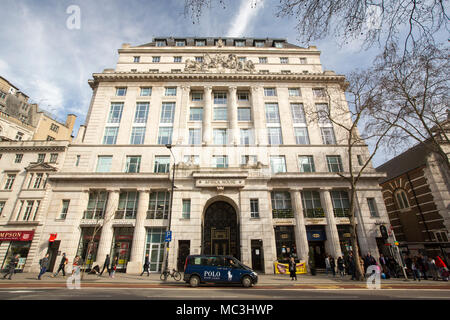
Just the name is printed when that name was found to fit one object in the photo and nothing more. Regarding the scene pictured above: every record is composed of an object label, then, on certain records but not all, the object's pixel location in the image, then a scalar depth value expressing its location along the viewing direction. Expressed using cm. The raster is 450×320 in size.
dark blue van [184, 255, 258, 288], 1359
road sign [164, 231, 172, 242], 1797
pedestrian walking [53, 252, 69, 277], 1841
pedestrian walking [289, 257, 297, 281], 1650
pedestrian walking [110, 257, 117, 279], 1762
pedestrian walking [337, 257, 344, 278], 1883
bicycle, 1603
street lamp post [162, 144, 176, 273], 1743
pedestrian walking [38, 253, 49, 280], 1667
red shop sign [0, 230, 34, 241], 2283
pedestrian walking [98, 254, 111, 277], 1879
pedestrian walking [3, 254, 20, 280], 1615
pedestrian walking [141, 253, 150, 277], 1952
